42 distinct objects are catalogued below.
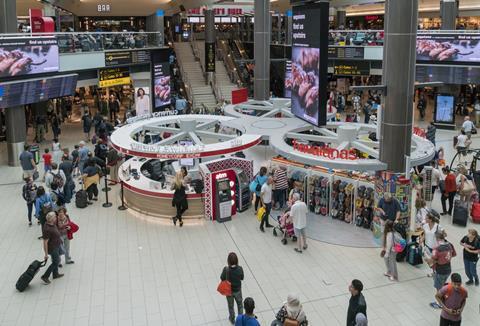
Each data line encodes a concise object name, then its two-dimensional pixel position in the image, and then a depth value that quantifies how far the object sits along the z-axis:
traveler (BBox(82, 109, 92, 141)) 22.94
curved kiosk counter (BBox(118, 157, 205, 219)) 13.46
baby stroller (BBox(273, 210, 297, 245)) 11.59
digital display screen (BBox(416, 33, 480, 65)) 22.74
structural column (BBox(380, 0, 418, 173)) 11.05
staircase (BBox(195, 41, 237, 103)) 30.64
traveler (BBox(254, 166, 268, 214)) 13.14
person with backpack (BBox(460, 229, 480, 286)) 9.22
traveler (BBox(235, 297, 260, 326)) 6.41
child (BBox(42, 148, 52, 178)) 16.11
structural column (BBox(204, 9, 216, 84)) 31.81
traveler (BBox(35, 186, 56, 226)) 11.50
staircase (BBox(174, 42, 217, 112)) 30.02
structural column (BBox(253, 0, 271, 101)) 23.34
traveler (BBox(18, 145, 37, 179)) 16.20
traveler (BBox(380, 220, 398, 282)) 9.56
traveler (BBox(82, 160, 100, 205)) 14.67
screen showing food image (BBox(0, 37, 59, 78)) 17.48
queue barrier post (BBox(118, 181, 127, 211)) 14.43
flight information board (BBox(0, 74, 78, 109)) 17.94
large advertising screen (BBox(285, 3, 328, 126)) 14.79
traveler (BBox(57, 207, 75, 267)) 10.23
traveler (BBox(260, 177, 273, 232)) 12.39
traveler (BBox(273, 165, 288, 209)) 13.62
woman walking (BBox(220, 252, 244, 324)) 7.80
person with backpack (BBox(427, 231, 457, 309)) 8.71
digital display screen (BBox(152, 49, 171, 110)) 26.38
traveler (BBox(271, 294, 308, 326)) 6.38
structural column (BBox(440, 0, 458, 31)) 26.69
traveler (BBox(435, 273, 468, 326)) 7.28
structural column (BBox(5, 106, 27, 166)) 19.20
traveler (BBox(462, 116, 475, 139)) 20.67
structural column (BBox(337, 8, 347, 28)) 39.06
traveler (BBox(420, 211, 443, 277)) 9.70
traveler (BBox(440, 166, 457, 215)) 13.20
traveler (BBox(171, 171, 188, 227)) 12.77
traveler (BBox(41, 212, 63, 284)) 9.65
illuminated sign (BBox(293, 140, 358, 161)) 12.36
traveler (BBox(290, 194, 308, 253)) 11.03
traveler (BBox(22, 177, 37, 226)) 12.84
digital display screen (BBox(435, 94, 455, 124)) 24.89
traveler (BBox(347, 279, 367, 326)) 6.87
